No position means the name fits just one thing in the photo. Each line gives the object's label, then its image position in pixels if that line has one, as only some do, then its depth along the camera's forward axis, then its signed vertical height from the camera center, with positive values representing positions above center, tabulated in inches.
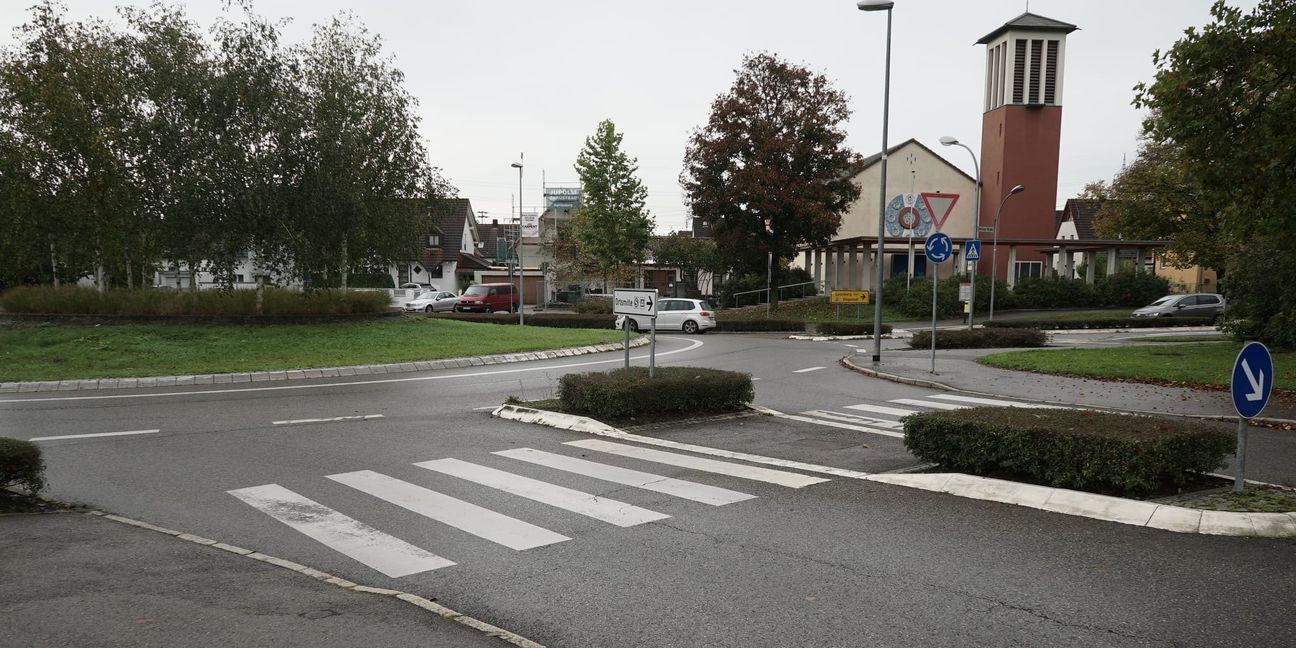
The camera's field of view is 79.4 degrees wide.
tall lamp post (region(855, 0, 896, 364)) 703.7 +48.4
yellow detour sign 1401.3 -37.8
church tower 2022.6 +420.2
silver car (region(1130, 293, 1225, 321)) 1498.5 -50.7
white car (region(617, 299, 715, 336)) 1350.9 -74.8
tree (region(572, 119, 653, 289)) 2112.5 +185.6
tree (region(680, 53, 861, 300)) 1787.6 +275.7
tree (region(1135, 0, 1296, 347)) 478.6 +109.3
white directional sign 446.0 -17.5
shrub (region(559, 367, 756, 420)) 418.6 -66.4
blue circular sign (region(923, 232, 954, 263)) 660.1 +25.2
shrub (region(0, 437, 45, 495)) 247.0 -64.7
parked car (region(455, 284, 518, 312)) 1752.0 -65.3
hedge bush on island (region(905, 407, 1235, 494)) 247.1 -56.4
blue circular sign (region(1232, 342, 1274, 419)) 240.8 -30.4
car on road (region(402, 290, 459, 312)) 1804.9 -77.7
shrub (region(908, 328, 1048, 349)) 968.3 -76.8
